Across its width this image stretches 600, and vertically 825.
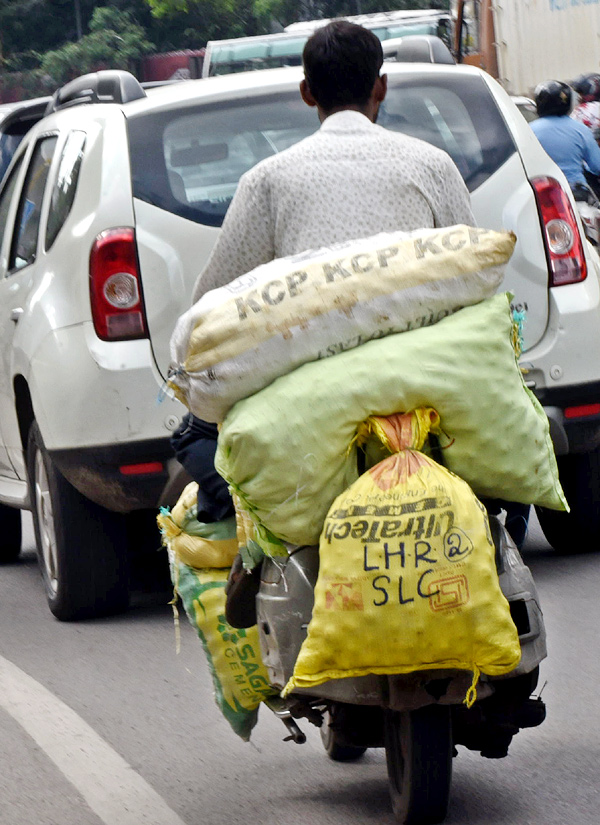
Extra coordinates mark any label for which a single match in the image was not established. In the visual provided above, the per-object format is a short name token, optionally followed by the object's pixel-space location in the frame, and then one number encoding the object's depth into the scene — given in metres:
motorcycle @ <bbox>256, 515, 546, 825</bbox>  6.56
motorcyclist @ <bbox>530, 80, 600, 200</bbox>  23.48
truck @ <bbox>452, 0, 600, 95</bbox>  41.44
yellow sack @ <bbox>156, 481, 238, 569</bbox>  7.76
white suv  11.45
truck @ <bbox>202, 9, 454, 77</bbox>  40.06
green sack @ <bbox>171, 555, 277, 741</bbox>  7.68
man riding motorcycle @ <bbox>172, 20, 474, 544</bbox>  7.12
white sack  6.52
